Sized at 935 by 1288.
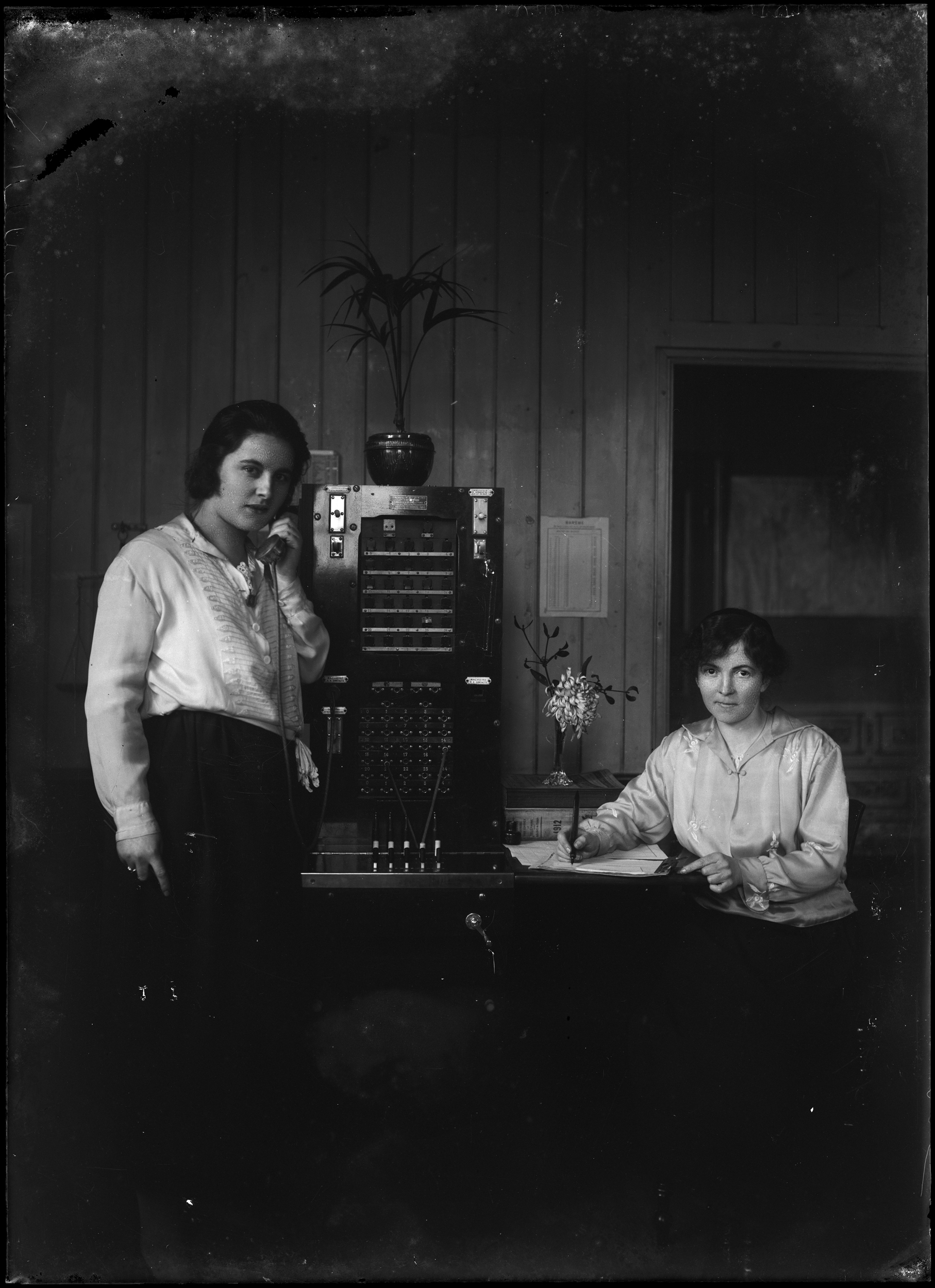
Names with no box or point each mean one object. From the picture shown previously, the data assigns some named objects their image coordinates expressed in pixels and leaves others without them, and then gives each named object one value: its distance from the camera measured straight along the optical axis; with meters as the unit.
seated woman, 2.19
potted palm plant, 2.70
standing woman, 2.15
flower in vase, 2.86
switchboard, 2.66
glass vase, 2.80
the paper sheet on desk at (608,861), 2.15
